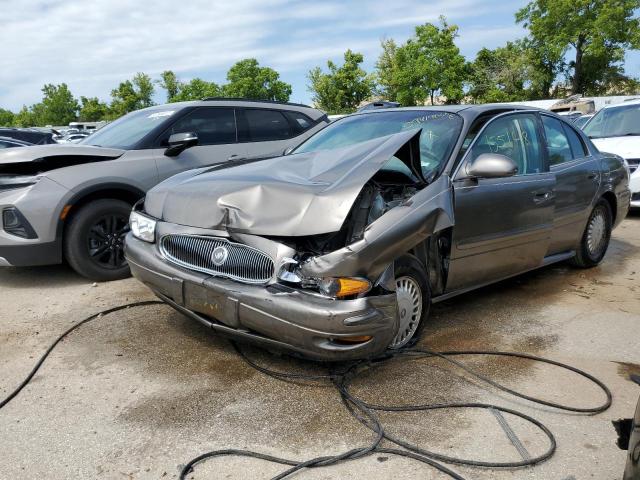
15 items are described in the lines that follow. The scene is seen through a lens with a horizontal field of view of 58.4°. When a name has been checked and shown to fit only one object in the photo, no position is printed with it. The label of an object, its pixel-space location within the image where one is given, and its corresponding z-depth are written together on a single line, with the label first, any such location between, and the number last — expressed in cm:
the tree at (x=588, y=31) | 4094
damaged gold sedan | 306
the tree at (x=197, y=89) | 6032
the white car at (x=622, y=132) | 865
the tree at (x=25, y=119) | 9219
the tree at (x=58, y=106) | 8269
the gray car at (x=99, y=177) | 498
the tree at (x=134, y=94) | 6656
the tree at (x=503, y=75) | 4428
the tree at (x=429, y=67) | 4162
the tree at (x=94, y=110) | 7481
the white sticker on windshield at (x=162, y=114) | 607
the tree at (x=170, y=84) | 6419
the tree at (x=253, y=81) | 5619
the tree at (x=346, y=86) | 4625
